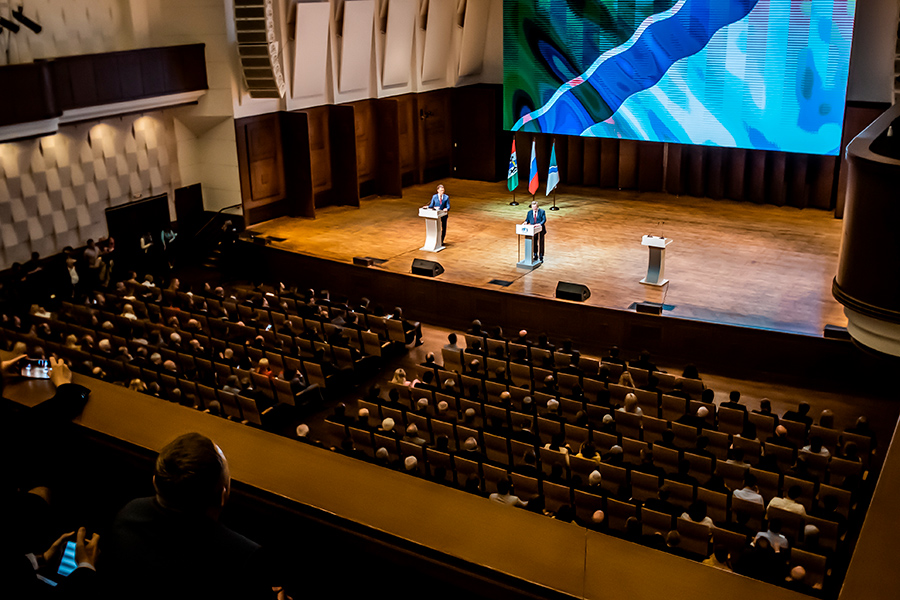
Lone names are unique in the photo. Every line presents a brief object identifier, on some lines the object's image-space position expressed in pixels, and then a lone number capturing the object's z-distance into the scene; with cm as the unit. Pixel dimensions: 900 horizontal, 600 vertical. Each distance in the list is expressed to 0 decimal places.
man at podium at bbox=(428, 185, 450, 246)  1485
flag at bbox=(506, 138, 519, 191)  1622
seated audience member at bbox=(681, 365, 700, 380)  983
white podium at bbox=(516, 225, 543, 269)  1370
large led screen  1538
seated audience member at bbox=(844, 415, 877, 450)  830
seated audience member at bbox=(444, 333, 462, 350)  1099
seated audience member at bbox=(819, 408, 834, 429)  843
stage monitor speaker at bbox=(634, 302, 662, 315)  1189
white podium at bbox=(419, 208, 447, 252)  1488
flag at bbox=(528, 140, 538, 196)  1537
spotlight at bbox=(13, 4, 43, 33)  1395
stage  1241
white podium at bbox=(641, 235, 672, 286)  1273
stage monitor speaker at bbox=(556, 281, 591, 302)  1245
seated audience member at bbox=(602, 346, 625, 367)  1030
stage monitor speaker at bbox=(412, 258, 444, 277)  1374
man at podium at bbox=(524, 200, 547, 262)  1371
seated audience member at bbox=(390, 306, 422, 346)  1209
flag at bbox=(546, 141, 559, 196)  1568
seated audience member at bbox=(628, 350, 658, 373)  1015
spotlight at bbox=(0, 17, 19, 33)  1356
